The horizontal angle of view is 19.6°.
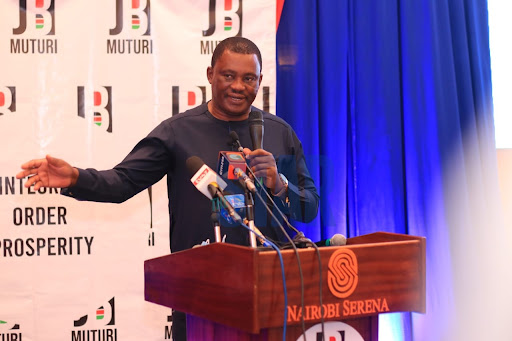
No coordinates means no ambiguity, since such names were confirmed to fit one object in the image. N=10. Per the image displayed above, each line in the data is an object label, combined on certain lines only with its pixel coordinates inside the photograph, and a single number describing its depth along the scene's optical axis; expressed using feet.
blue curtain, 17.40
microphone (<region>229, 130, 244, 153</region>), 13.20
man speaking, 13.95
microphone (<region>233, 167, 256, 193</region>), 12.44
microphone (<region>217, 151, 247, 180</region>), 12.81
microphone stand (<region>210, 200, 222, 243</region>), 12.54
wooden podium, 12.06
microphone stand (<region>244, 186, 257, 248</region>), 12.44
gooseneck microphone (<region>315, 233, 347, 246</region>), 12.70
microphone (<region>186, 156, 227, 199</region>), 12.57
